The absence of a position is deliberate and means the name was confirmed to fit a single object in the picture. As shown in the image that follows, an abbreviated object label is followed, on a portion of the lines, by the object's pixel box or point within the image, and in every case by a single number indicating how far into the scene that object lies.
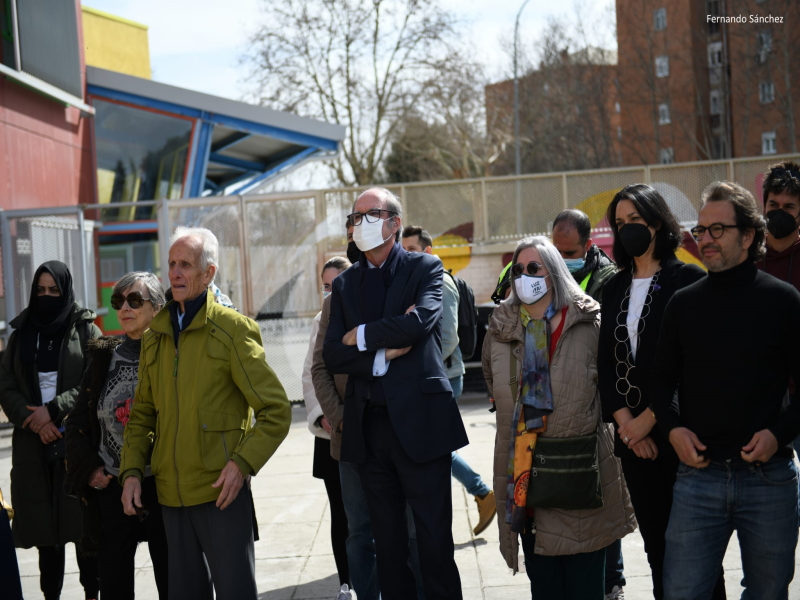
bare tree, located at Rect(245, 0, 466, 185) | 30.31
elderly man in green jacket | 3.82
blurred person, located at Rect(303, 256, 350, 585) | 4.98
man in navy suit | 3.96
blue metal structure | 17.06
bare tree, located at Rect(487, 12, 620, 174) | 38.56
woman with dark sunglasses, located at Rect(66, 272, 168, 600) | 4.45
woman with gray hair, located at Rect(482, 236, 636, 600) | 3.88
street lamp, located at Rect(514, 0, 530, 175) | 29.48
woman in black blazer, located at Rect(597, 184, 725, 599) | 3.85
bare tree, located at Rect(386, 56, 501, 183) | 31.92
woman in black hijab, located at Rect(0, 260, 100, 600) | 5.22
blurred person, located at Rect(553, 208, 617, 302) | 5.05
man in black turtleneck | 3.32
